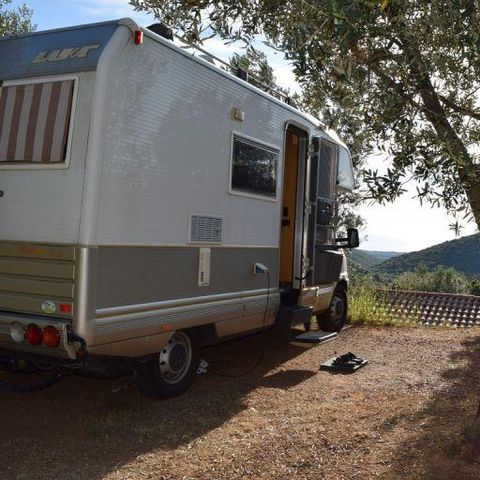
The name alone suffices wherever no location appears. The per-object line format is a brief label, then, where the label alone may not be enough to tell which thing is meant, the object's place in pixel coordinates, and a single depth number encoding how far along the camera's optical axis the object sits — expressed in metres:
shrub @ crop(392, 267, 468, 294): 27.65
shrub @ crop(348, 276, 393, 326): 10.42
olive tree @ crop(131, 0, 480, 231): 3.68
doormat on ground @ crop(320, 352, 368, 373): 6.88
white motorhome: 4.39
